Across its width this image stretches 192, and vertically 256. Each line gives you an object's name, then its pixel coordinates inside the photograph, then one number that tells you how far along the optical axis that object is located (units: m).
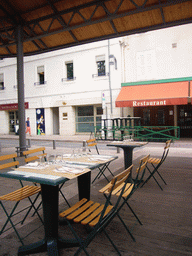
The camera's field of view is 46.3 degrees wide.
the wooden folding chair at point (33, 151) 3.23
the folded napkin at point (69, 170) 2.51
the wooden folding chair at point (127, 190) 2.48
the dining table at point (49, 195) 2.28
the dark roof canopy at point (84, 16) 6.11
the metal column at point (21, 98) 7.93
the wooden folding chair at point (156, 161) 4.33
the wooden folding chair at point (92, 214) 2.06
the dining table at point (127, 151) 4.68
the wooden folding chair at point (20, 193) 2.67
